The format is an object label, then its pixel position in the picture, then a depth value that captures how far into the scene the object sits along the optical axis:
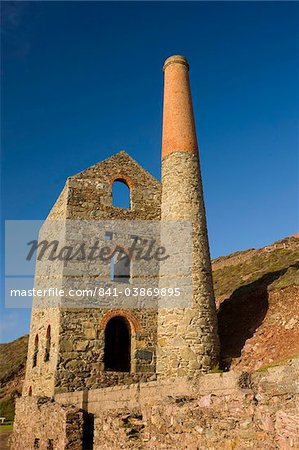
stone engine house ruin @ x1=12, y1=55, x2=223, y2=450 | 14.45
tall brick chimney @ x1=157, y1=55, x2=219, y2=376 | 14.48
